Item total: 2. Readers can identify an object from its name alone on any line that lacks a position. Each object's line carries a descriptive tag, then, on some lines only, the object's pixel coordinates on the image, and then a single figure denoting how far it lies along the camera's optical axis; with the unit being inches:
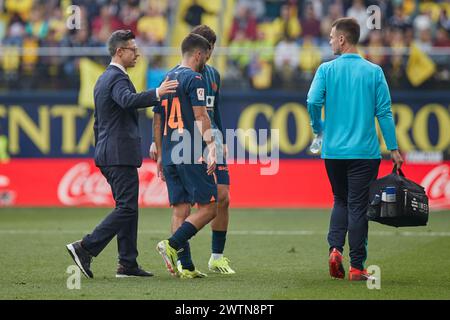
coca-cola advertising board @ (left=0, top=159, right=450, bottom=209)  797.9
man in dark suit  402.9
